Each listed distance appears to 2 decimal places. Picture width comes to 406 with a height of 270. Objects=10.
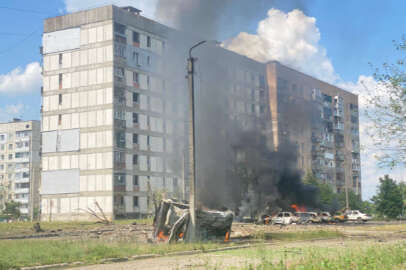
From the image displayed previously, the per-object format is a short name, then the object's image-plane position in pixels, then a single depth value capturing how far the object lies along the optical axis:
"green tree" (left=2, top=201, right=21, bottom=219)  105.61
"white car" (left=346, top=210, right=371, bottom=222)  60.03
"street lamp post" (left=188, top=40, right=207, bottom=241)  22.69
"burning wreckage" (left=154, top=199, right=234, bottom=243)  22.66
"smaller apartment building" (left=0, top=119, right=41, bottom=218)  136.00
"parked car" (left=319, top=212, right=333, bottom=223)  55.34
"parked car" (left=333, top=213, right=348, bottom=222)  58.44
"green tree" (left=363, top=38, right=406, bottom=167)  19.08
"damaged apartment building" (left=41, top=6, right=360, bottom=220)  70.50
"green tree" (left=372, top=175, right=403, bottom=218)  69.88
